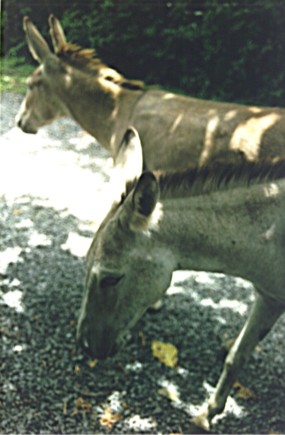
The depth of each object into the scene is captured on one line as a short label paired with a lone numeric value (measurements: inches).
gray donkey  81.7
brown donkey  103.8
